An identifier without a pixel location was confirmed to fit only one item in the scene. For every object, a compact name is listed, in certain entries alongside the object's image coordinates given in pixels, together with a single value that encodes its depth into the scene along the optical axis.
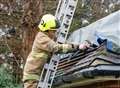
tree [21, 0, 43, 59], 8.78
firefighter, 6.62
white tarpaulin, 7.19
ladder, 6.80
